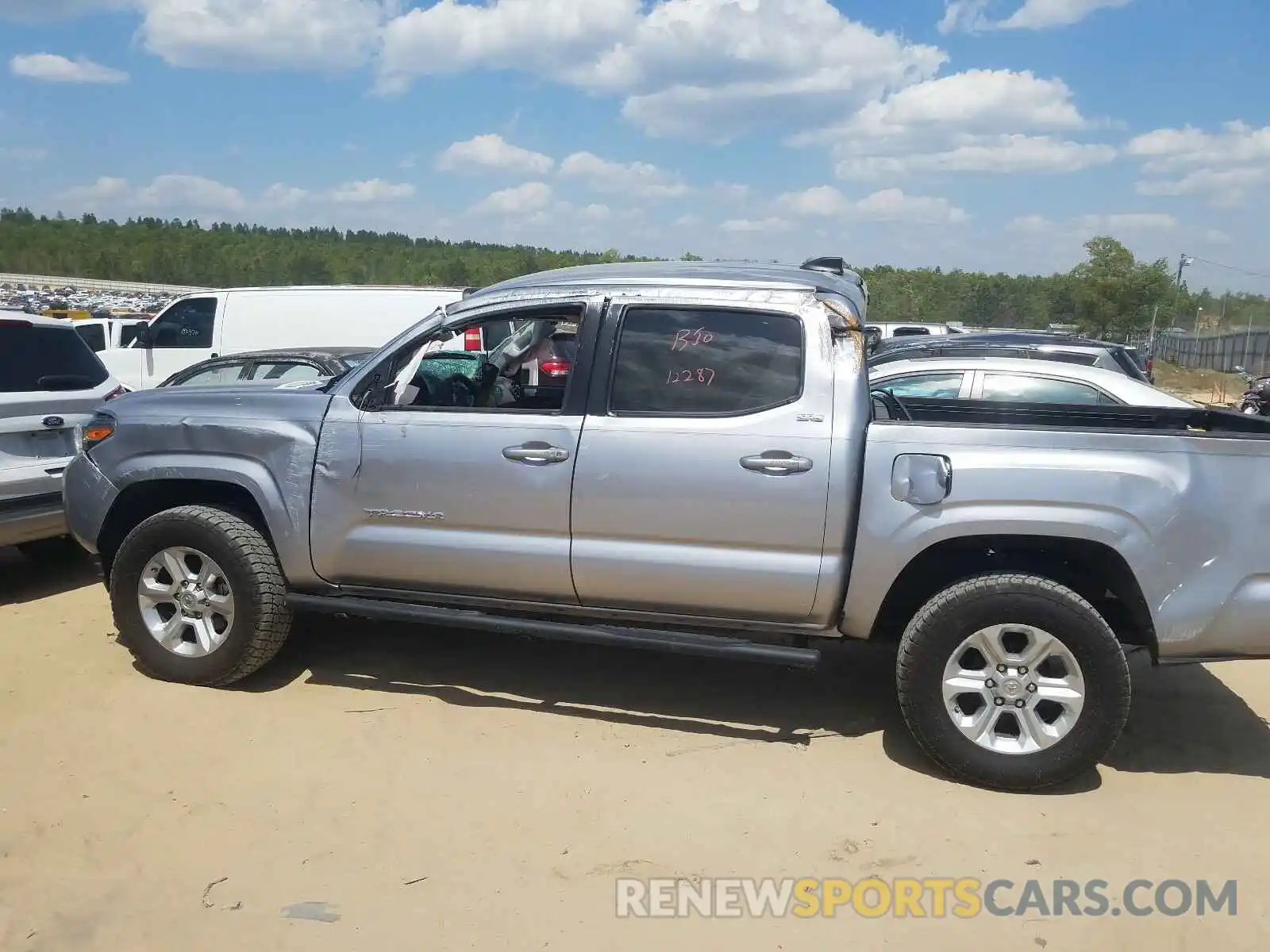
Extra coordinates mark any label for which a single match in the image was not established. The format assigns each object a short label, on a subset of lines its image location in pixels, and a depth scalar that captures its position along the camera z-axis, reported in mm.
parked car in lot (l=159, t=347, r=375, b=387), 8797
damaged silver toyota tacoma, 3826
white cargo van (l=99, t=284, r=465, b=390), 12117
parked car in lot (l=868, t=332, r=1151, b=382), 8719
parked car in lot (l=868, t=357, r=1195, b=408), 6895
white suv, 5973
